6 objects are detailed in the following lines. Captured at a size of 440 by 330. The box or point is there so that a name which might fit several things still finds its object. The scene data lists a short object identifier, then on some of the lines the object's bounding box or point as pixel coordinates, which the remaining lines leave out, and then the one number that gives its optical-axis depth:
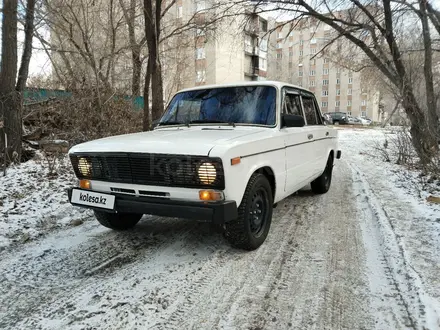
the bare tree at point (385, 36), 9.02
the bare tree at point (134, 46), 13.24
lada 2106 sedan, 3.07
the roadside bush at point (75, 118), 8.95
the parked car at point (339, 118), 42.72
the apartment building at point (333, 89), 69.62
